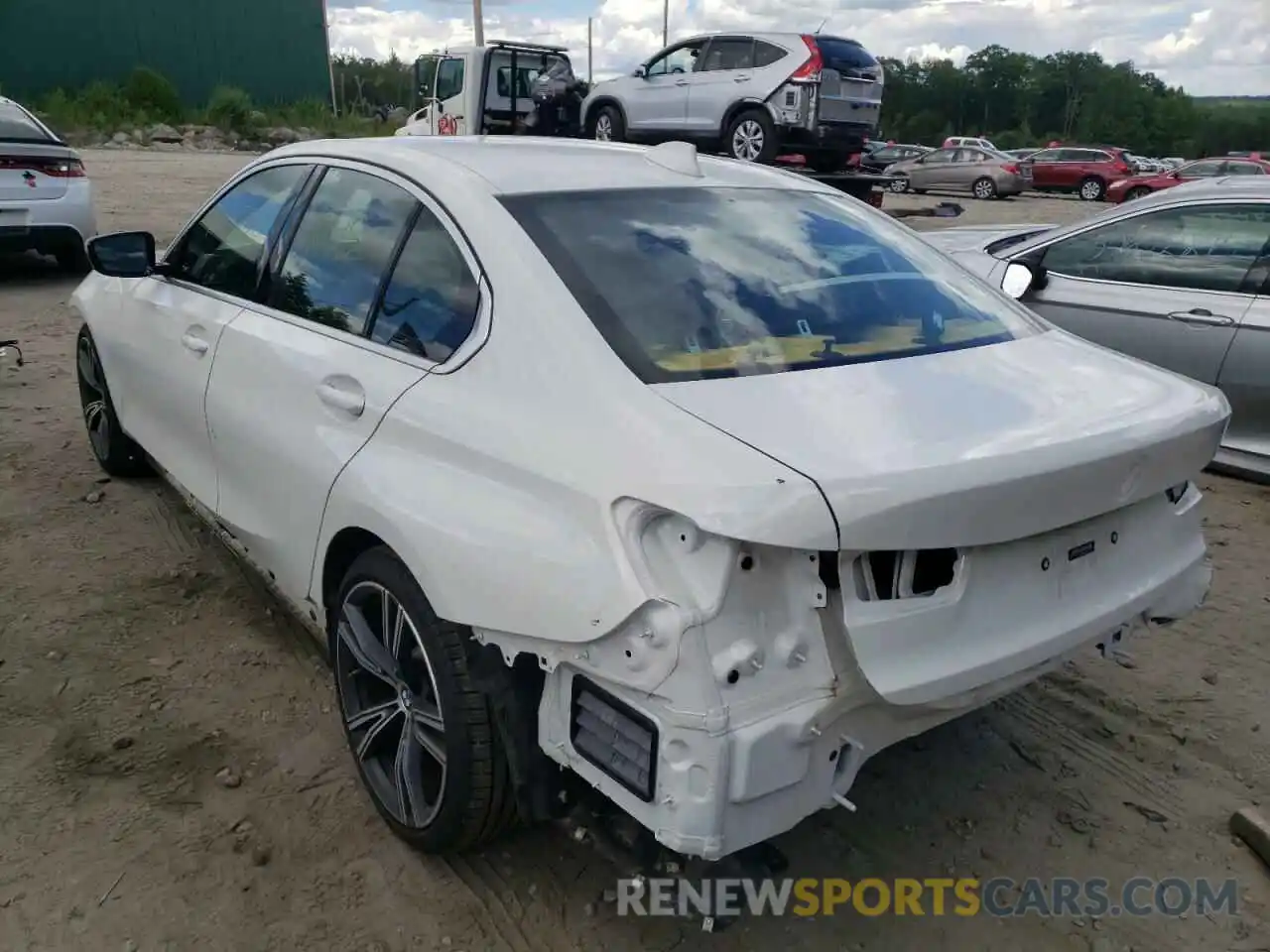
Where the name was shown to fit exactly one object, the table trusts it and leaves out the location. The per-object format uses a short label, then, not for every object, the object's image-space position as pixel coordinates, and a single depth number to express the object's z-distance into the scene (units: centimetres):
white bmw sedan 186
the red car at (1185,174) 2402
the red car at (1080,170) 2831
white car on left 893
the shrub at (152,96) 3853
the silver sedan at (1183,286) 507
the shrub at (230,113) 3791
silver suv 1446
